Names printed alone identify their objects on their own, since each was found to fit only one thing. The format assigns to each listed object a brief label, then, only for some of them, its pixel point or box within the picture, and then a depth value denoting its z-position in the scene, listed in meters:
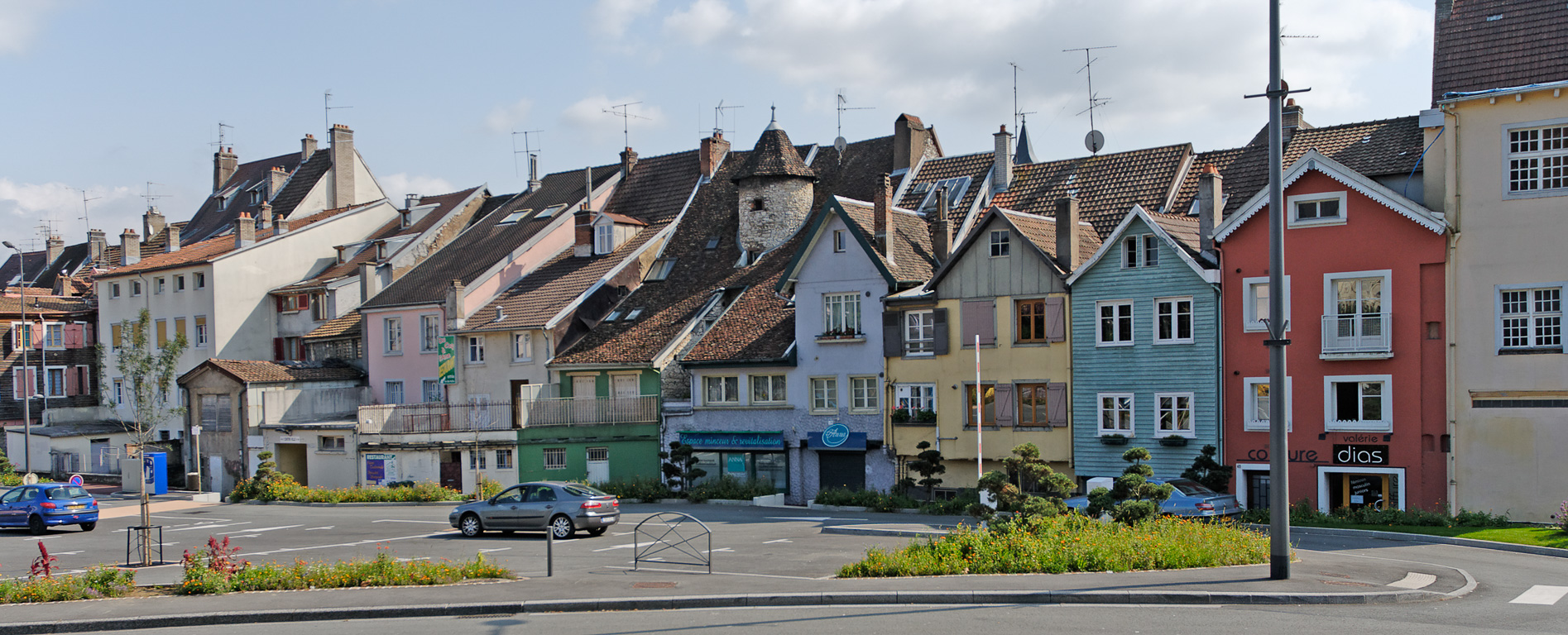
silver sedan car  29.88
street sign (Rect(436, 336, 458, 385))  52.12
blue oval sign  42.38
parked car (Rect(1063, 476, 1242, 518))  28.53
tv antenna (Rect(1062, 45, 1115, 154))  46.75
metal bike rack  22.81
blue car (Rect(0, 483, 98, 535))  35.34
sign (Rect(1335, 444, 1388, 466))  32.94
